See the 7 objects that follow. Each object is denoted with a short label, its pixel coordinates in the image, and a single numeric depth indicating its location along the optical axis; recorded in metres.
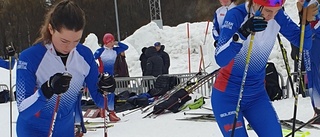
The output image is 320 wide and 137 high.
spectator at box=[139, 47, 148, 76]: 11.96
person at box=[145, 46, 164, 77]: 10.93
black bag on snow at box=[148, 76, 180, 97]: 9.87
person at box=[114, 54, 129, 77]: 11.55
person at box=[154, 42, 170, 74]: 11.23
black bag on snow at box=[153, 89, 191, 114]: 8.41
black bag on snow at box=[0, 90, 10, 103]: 12.87
